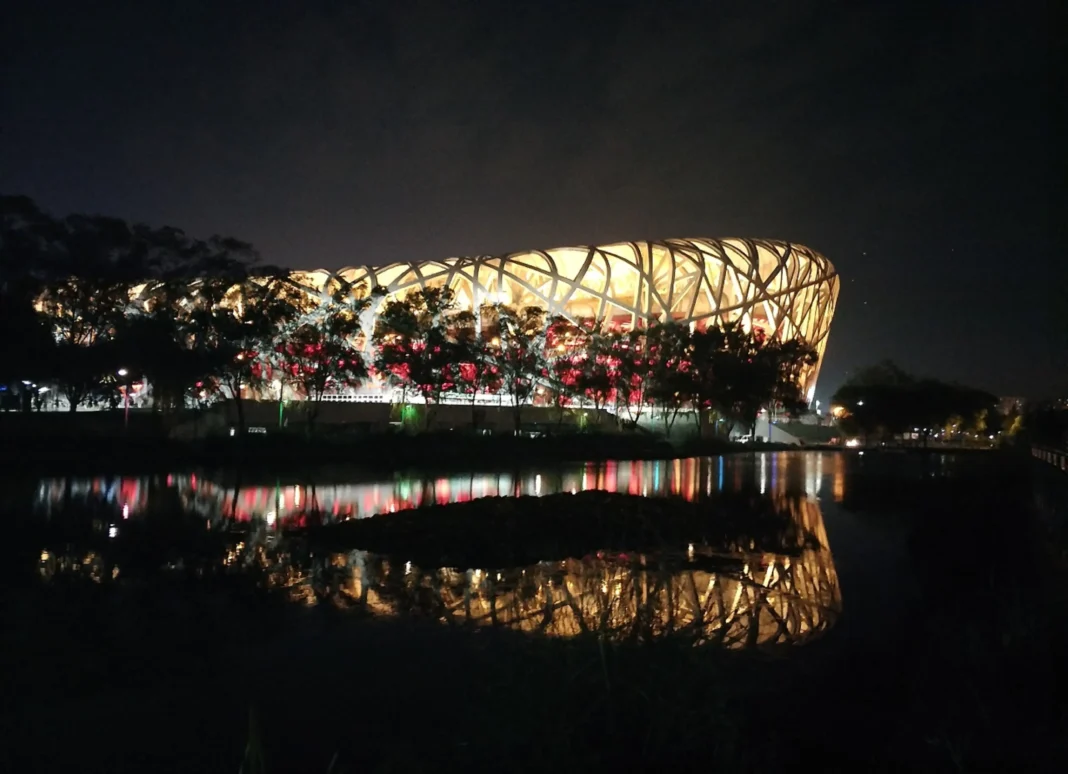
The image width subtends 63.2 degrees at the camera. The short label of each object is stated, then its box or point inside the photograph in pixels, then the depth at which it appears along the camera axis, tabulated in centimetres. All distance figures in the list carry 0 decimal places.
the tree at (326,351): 3731
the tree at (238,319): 3288
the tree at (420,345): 4128
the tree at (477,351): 4278
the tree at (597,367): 4631
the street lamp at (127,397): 3510
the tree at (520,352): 4334
